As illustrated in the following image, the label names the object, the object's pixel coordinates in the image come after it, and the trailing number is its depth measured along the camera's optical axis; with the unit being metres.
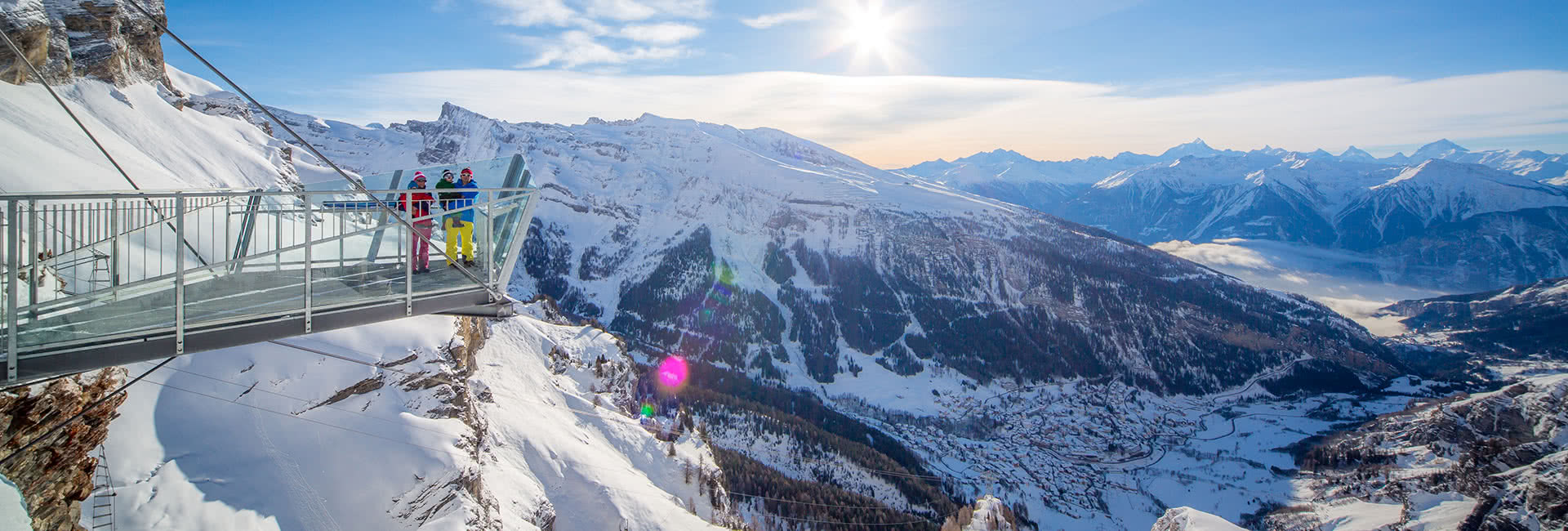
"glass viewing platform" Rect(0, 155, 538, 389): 7.50
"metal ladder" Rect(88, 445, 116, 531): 18.56
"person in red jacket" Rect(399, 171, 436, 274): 12.73
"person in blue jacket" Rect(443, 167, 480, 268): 13.05
